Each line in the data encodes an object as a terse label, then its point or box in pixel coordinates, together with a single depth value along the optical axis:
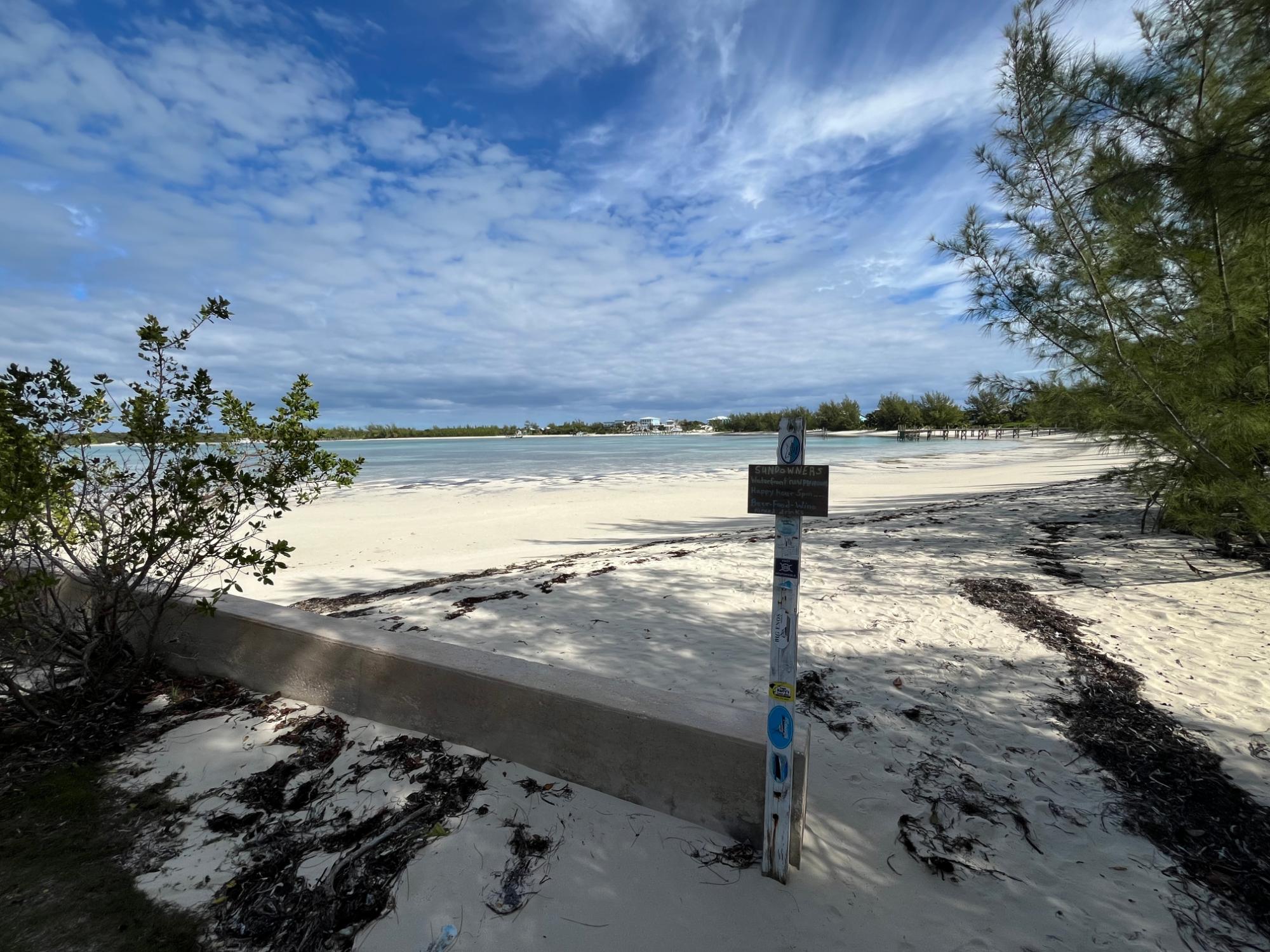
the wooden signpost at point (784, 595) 1.98
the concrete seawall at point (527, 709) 2.34
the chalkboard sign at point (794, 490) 1.96
